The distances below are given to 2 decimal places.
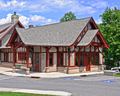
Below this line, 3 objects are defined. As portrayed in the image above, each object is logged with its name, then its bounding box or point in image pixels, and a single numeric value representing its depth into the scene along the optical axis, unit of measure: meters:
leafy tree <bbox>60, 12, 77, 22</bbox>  61.06
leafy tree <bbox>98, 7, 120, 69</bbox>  33.38
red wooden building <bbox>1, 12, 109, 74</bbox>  24.82
